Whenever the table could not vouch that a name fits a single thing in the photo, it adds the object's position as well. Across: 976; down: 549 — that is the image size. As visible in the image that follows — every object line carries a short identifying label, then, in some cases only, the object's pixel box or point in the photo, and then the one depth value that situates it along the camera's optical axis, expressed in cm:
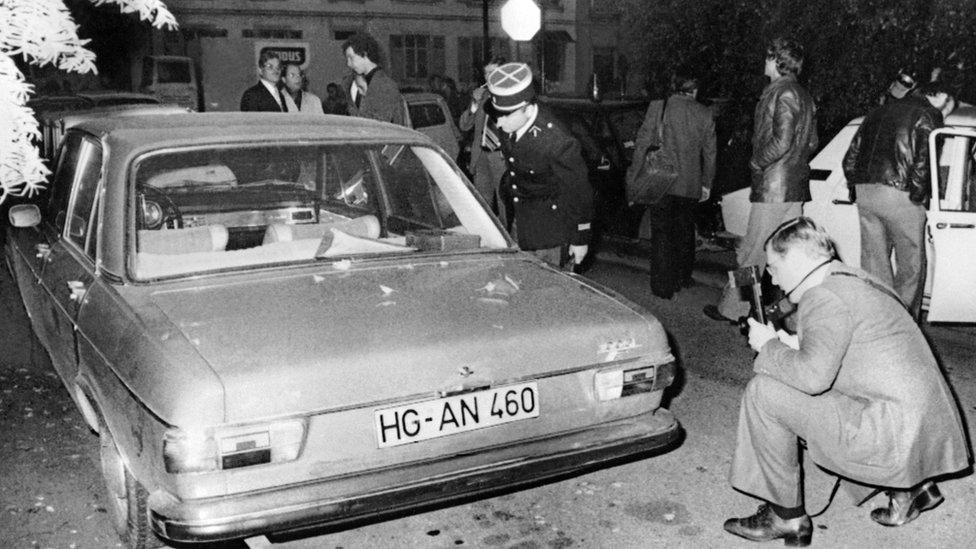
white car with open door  610
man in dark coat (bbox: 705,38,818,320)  652
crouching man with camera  331
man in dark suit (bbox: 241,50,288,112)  845
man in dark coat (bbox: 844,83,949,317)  615
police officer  527
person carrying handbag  739
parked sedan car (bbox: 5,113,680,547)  288
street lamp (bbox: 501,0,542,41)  1659
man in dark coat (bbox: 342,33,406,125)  779
